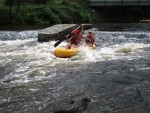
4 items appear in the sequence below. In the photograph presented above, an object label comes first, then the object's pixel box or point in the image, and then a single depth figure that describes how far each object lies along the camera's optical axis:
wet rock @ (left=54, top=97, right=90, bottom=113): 8.06
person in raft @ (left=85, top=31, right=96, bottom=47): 17.01
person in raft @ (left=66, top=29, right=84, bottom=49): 16.53
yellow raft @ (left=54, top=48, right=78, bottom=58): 14.69
